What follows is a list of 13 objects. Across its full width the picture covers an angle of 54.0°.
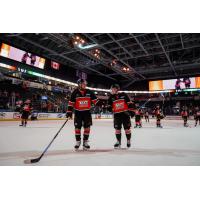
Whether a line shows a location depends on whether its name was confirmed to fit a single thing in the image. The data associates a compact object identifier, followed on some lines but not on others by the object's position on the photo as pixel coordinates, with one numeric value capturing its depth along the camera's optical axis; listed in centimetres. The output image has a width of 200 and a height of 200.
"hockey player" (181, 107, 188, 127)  1044
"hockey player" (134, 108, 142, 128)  919
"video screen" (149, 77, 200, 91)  2150
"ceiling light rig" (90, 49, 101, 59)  1525
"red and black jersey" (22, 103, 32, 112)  827
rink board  1157
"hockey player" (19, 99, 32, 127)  828
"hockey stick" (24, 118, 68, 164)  274
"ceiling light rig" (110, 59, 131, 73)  1799
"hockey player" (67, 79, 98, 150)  358
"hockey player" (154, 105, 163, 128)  934
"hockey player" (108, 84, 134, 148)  377
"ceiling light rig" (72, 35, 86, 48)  1200
